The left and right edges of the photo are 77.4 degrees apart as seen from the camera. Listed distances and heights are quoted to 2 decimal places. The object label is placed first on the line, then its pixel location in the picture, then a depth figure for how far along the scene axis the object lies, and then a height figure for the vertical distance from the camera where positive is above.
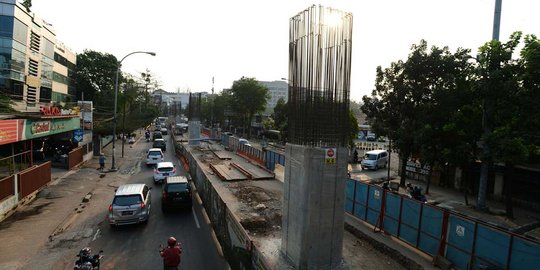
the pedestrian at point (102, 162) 29.30 -4.61
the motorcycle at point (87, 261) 8.95 -4.14
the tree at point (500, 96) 16.83 +1.85
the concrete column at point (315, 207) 9.11 -2.36
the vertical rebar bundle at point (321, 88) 9.34 +0.97
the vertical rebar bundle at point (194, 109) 54.50 +0.96
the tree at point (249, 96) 70.38 +4.58
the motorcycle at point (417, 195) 17.52 -3.55
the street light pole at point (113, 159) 29.16 -4.33
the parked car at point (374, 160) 34.19 -3.67
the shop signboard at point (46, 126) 19.45 -1.44
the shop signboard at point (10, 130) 15.77 -1.33
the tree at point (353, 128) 38.07 -0.50
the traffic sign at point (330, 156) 9.15 -0.93
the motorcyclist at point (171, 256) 8.93 -3.78
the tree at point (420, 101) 21.08 +1.82
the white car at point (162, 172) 23.56 -4.17
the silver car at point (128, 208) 13.73 -4.01
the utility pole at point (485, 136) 17.80 -0.28
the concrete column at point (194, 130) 51.78 -2.46
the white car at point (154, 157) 31.78 -4.29
